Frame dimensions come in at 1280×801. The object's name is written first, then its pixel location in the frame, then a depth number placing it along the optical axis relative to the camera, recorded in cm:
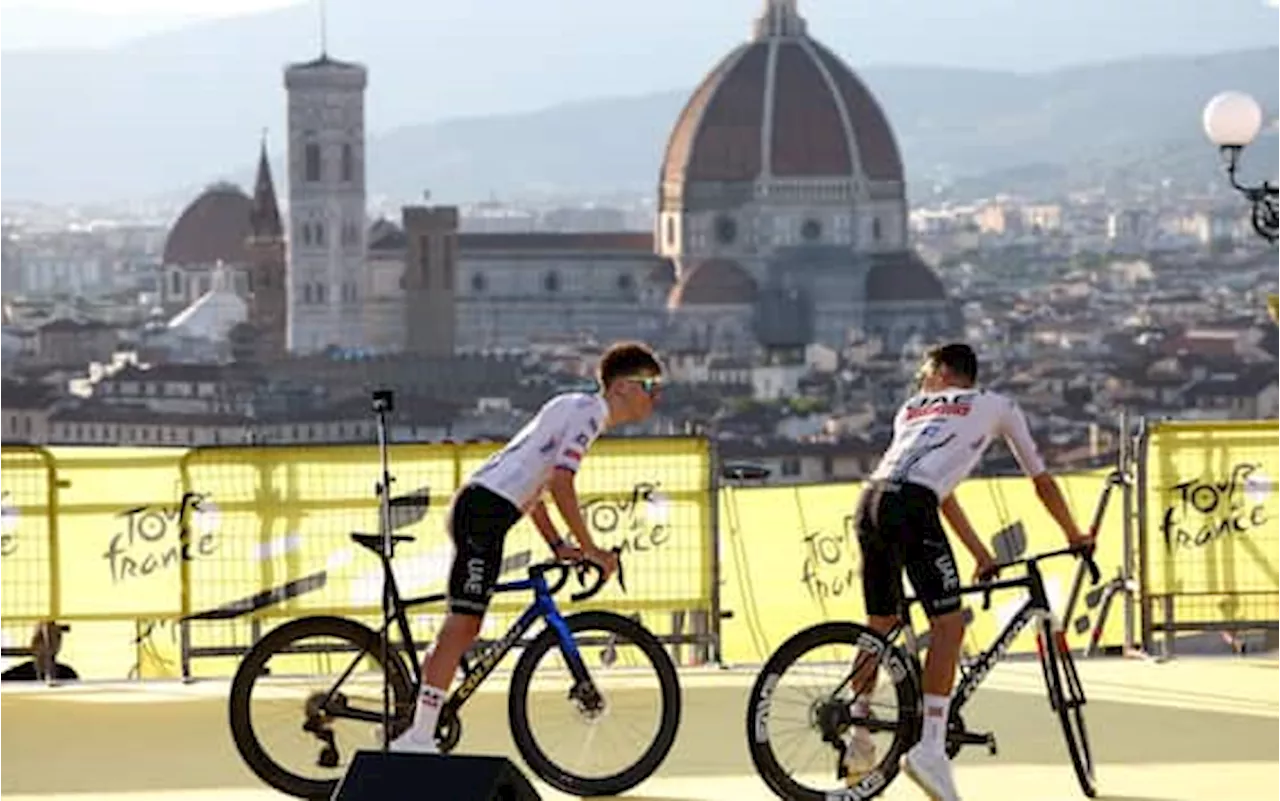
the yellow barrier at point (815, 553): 1778
